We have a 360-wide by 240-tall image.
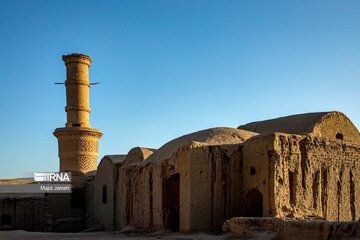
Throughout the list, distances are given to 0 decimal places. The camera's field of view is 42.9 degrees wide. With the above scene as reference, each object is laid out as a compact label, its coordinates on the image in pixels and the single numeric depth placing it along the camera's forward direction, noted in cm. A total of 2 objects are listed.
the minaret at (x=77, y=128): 3353
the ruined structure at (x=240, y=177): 1819
